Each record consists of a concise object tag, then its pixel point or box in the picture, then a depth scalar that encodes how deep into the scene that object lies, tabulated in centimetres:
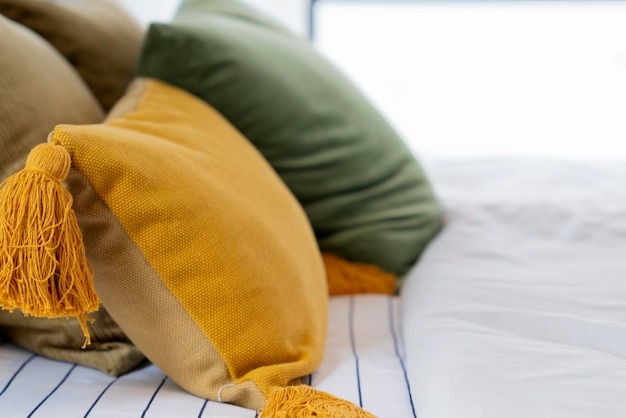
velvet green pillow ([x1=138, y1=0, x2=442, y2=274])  109
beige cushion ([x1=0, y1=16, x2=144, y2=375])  80
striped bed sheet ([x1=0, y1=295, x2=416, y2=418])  69
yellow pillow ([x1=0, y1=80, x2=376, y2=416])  61
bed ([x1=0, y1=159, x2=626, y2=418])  65
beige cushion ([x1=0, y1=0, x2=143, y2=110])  111
